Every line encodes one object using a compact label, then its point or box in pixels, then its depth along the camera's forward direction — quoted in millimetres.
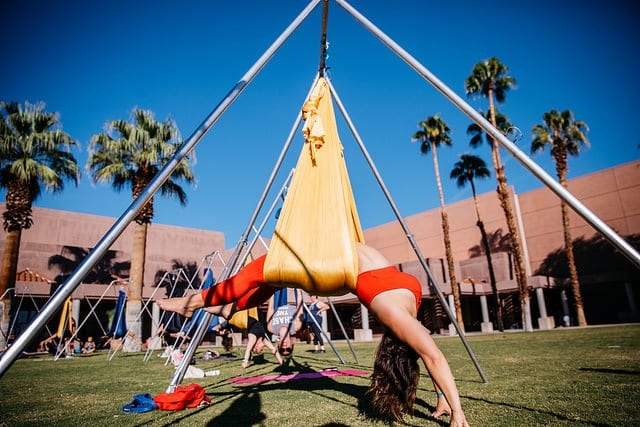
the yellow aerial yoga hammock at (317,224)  3080
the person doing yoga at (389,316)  2947
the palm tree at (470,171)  28500
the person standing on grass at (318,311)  12188
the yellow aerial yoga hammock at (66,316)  16375
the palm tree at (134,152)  18500
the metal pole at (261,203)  5129
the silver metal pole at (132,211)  1721
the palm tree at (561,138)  24391
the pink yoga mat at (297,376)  6092
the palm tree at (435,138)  25359
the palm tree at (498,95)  21156
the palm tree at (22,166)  15086
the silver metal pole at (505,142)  2296
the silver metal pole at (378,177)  5016
